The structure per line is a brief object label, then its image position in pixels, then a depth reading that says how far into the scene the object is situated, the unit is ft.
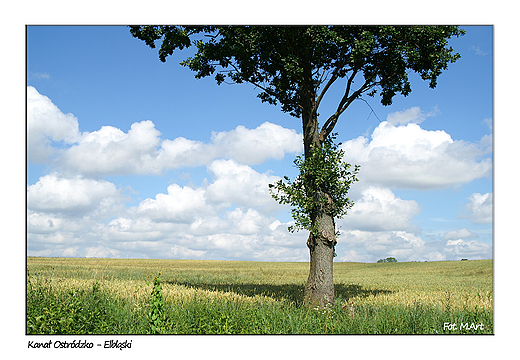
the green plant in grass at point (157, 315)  22.85
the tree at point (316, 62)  39.37
